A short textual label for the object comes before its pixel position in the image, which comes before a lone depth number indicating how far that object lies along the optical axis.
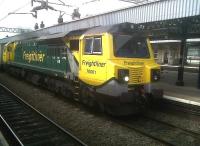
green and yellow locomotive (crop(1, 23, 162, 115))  5.52
